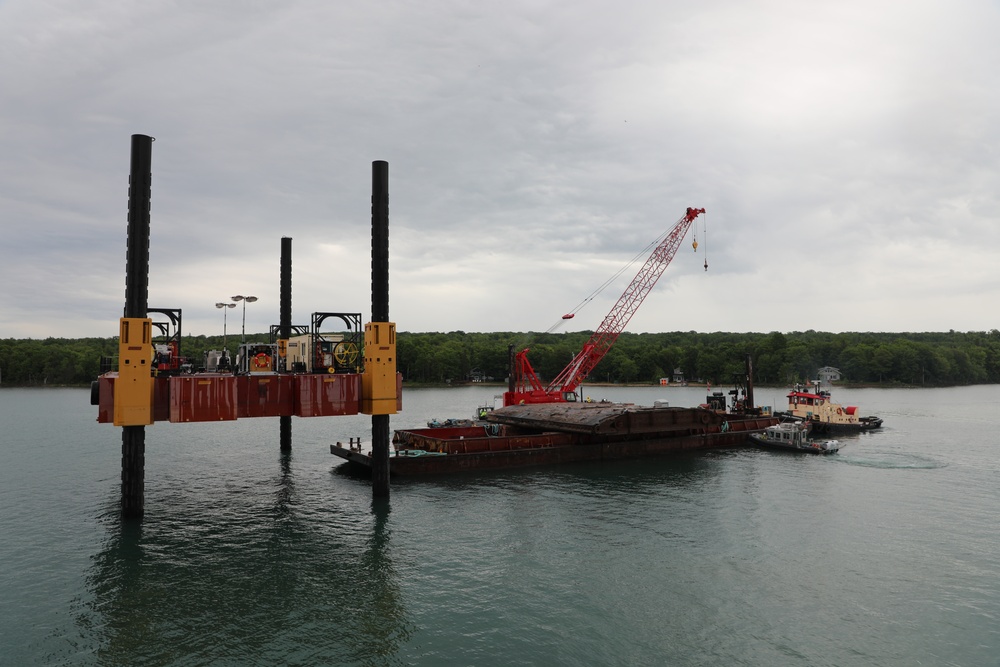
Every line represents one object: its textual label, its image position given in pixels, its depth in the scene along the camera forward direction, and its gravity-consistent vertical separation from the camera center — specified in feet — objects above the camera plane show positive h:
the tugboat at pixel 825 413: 239.09 -22.44
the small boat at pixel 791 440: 181.78 -26.37
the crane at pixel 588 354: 263.76 +4.00
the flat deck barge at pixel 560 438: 141.42 -21.24
